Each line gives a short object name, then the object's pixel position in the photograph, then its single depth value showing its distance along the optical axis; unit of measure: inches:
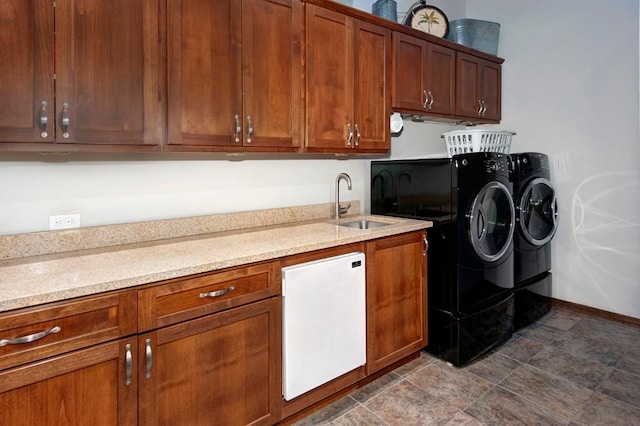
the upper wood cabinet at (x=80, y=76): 55.0
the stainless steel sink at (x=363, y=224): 105.3
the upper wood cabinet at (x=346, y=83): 88.7
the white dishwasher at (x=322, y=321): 71.5
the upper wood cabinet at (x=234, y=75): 69.6
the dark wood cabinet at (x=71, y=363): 45.4
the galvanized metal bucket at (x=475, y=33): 134.7
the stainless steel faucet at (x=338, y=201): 100.5
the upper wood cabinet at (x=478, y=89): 127.0
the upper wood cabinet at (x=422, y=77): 106.9
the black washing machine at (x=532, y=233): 117.3
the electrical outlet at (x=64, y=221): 69.7
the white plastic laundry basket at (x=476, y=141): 120.1
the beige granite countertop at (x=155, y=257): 49.4
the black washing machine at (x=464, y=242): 95.7
